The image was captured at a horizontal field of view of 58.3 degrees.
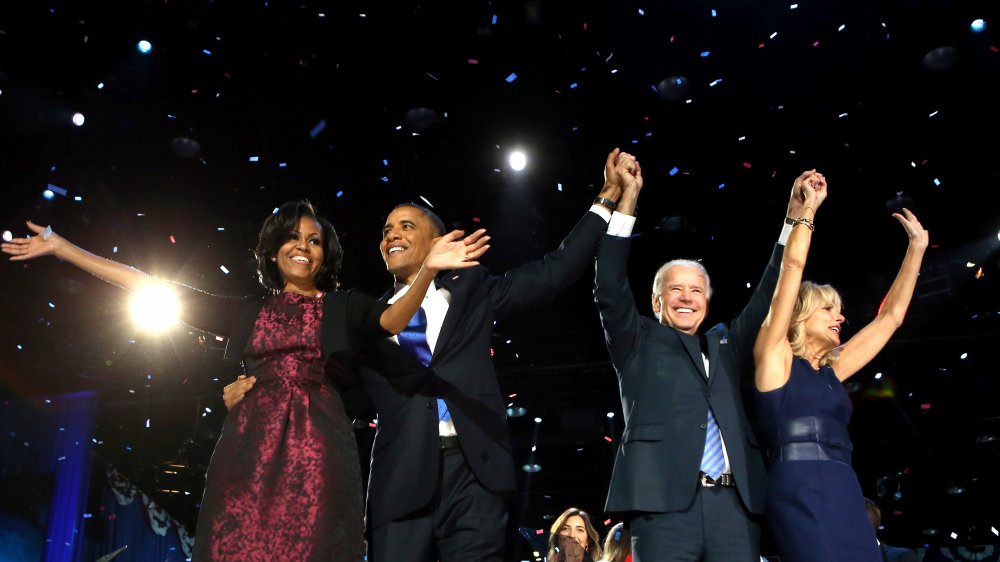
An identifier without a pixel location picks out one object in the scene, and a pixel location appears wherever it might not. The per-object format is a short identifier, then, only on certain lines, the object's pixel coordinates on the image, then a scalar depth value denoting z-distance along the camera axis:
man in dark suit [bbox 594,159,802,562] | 2.36
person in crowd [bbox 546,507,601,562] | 5.08
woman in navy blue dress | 2.38
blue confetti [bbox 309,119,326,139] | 5.70
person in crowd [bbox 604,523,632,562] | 4.92
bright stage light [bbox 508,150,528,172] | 6.20
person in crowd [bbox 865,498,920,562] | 5.06
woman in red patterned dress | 2.08
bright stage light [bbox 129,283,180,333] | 7.93
